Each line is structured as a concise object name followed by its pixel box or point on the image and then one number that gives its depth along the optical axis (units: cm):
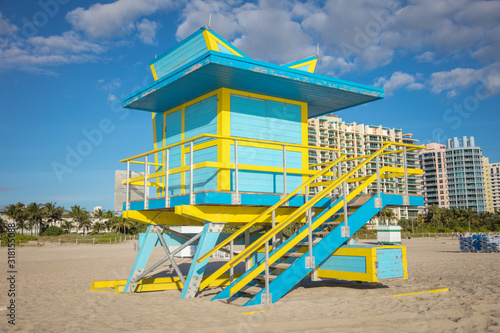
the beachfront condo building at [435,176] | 15825
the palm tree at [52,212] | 8756
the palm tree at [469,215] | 10750
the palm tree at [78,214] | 9025
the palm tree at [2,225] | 7719
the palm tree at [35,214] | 8512
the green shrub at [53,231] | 7501
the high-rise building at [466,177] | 15275
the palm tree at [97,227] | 8606
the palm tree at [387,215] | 10000
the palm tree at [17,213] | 8369
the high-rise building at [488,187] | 16850
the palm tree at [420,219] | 11176
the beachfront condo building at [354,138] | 11488
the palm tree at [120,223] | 8294
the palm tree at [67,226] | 8672
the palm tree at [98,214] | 9562
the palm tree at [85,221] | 9094
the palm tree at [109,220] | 8569
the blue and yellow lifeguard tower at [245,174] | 888
